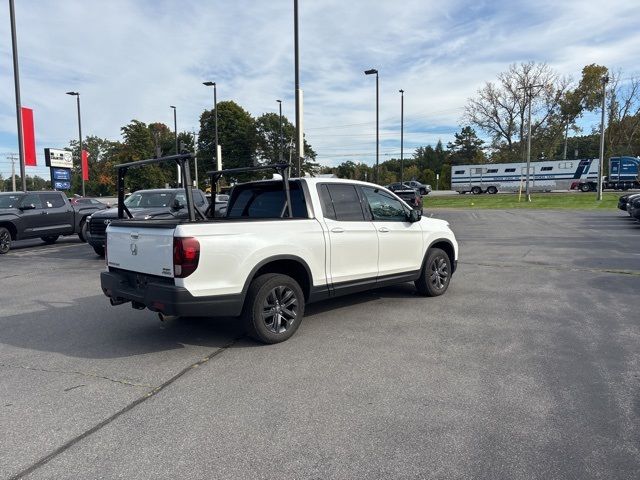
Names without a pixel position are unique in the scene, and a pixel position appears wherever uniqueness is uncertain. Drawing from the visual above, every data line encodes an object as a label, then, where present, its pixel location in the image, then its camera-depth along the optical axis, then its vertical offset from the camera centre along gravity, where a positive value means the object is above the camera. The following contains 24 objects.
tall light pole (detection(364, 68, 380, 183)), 33.49 +4.43
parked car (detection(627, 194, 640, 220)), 18.41 -0.69
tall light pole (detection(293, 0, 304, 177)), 13.55 +2.92
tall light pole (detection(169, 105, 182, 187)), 38.13 +6.55
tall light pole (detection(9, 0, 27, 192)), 18.23 +4.49
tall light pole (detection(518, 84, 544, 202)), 35.84 +0.75
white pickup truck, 4.66 -0.67
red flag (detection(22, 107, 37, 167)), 22.09 +2.83
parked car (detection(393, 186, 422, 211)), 24.72 -0.36
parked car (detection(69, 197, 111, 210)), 18.11 -0.22
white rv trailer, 48.59 +1.68
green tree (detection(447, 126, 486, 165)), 97.41 +9.21
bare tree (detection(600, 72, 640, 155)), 60.53 +7.86
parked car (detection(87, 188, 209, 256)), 11.66 -0.32
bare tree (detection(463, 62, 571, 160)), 55.47 +9.21
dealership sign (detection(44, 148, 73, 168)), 29.95 +2.51
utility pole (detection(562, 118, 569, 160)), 60.57 +7.86
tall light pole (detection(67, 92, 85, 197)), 35.14 +7.14
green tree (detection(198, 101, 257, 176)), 73.69 +9.51
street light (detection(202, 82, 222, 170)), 31.27 +7.29
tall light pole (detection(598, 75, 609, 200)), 34.18 +1.49
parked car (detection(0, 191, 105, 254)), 14.09 -0.64
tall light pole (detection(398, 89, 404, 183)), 42.39 +6.28
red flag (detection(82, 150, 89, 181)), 36.24 +2.52
